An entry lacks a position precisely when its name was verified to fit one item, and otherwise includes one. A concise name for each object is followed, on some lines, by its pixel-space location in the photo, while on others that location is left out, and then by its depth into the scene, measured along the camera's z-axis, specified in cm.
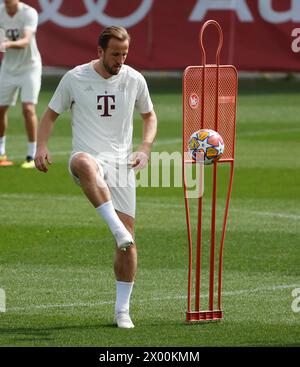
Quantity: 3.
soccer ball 1775
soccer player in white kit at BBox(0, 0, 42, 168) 3694
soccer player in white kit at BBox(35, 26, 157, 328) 1833
